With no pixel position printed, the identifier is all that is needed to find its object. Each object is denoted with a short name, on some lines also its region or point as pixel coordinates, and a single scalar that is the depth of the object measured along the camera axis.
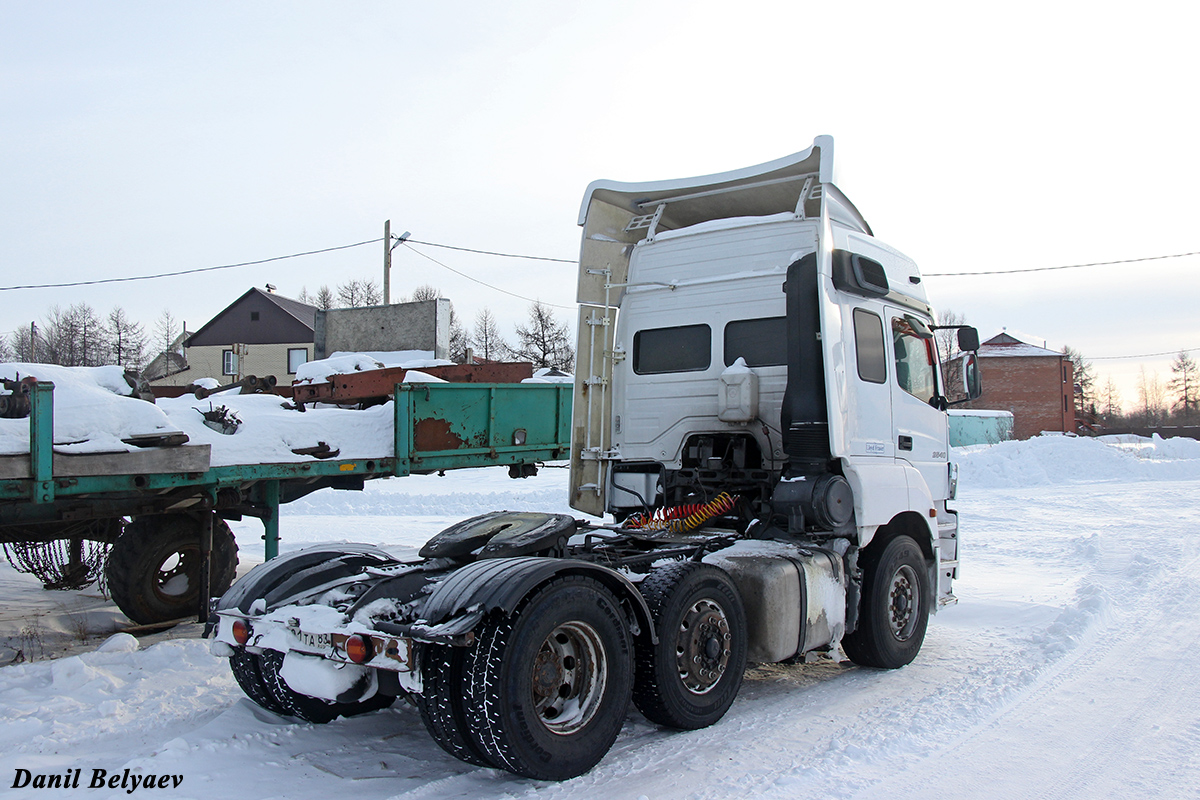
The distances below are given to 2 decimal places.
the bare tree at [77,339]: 58.97
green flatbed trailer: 5.31
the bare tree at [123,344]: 60.25
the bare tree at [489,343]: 52.56
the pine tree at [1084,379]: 75.81
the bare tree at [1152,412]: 91.62
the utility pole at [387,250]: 26.36
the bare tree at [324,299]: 72.37
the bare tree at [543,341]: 47.56
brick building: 57.06
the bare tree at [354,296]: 68.88
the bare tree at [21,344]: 60.85
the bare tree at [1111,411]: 84.32
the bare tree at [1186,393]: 84.25
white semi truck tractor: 3.59
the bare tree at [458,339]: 51.28
